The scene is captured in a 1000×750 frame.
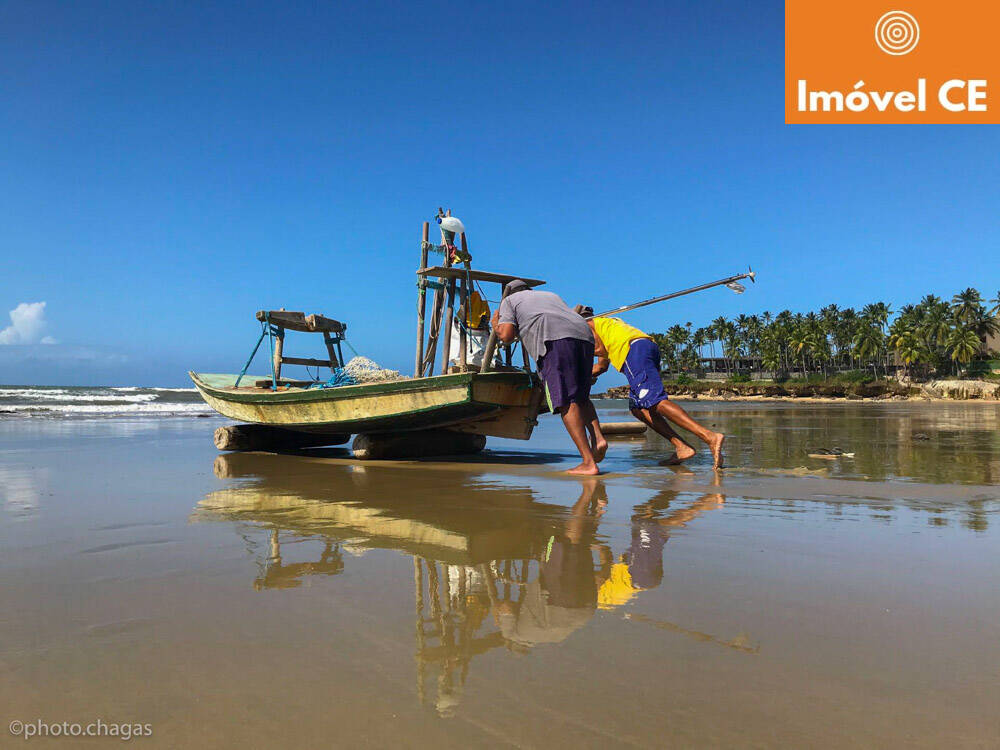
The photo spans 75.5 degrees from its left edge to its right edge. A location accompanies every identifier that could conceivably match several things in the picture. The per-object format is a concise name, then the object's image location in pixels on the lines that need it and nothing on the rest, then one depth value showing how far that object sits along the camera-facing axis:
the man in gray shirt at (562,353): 6.57
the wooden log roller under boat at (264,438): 10.05
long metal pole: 7.68
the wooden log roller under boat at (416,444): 8.59
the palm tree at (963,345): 66.50
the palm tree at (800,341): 83.44
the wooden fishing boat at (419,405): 7.60
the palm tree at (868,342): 78.69
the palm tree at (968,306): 73.81
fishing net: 8.87
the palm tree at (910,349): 69.88
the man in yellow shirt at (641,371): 6.94
